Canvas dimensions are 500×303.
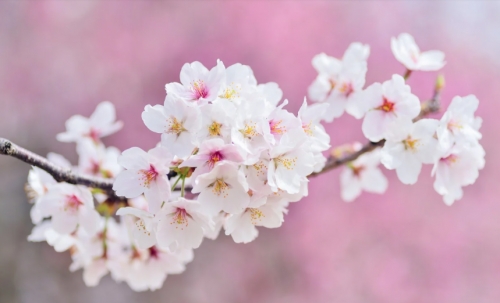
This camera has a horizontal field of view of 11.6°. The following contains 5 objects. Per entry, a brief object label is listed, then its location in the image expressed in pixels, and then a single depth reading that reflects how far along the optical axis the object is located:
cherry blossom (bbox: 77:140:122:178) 1.69
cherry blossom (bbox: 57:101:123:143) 1.72
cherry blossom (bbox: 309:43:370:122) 1.63
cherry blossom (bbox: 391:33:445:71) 1.64
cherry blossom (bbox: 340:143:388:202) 1.71
